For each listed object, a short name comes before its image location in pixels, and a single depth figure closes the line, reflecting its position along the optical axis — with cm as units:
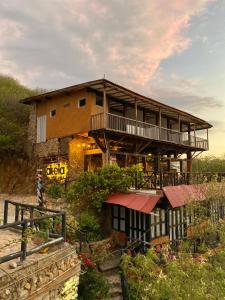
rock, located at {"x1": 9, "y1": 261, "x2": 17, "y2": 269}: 530
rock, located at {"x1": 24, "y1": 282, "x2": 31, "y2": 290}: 525
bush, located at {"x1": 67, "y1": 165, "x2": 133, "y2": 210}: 1457
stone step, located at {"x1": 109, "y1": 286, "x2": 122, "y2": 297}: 1047
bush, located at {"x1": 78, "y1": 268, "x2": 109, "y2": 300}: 918
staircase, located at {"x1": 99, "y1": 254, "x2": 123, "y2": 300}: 1057
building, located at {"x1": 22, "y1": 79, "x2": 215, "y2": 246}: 1473
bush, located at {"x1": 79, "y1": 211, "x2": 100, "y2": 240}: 1358
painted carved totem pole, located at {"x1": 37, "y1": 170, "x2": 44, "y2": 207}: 1209
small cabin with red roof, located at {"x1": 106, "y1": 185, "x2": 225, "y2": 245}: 1313
